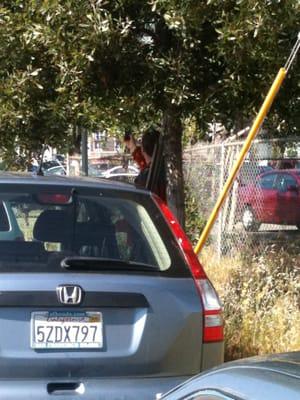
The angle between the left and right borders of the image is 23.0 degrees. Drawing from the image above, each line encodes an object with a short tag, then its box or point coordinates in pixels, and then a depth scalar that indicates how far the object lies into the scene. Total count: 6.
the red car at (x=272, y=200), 9.95
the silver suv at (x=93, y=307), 3.59
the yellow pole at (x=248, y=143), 5.74
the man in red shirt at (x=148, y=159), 8.69
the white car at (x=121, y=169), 20.40
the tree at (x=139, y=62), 6.04
